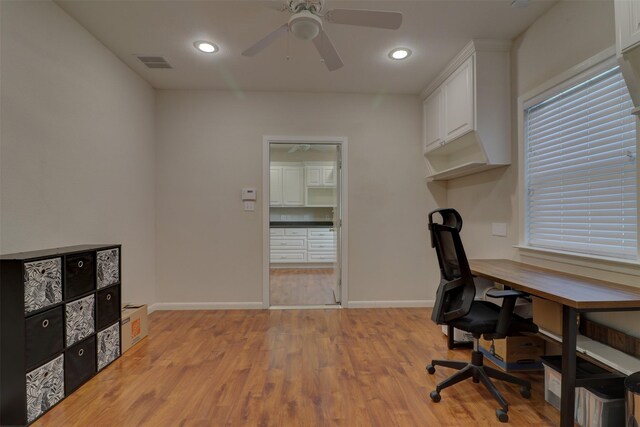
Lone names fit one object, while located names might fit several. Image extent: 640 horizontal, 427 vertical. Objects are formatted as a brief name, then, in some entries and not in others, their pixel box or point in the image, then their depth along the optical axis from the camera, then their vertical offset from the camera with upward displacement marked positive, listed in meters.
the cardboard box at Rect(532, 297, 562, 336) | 1.48 -0.55
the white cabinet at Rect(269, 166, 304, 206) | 6.39 +0.60
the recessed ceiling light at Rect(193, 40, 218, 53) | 2.56 +1.51
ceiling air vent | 2.80 +1.51
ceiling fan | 1.70 +1.18
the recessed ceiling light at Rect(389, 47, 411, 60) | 2.65 +1.51
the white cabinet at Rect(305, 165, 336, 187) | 6.38 +0.86
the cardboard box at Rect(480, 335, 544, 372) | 2.11 -1.03
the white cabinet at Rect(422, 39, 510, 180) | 2.50 +0.99
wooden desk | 1.33 -0.41
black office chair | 1.67 -0.60
